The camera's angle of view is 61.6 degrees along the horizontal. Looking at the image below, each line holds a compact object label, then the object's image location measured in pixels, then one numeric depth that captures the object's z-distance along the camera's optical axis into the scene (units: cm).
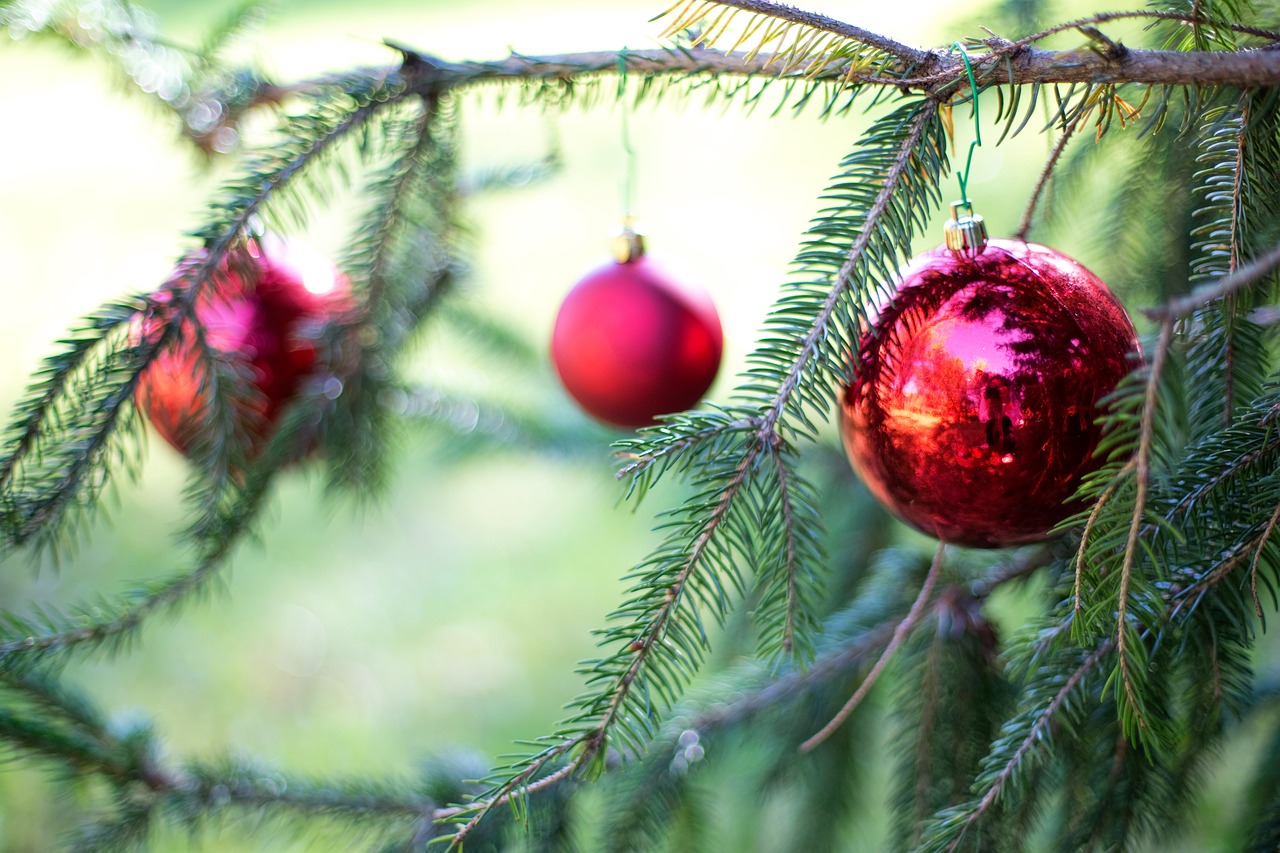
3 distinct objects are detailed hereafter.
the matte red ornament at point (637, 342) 88
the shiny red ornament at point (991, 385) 55
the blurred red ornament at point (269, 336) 88
